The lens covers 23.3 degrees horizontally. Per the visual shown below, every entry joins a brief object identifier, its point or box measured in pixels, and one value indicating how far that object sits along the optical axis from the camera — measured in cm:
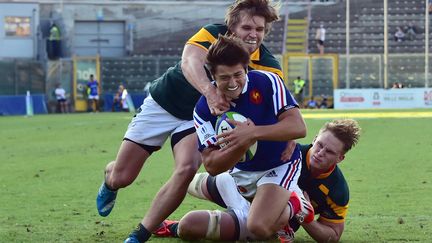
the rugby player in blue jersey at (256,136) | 713
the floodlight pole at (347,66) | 4822
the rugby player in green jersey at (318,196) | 827
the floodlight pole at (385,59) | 4697
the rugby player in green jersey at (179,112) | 805
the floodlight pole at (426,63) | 4697
